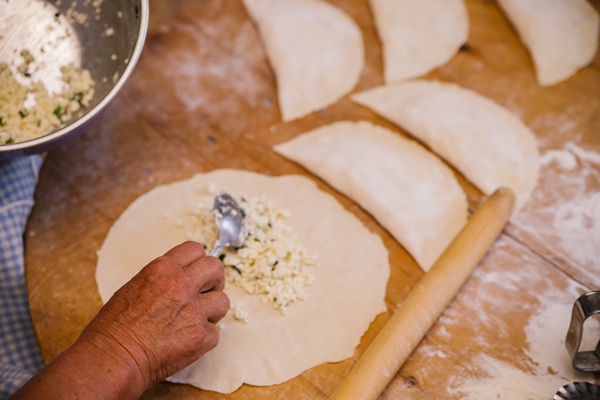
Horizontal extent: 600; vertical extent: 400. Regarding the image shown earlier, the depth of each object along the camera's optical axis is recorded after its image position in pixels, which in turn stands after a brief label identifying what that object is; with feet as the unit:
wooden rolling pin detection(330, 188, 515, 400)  2.63
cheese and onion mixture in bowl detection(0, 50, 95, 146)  2.88
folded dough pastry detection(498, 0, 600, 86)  3.44
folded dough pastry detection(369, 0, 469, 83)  3.44
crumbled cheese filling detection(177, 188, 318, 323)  2.84
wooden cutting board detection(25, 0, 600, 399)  2.77
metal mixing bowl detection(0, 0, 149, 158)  2.91
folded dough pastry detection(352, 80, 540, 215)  3.14
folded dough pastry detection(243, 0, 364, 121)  3.34
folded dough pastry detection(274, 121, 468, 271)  3.00
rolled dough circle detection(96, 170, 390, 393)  2.75
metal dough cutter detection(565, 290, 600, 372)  2.56
